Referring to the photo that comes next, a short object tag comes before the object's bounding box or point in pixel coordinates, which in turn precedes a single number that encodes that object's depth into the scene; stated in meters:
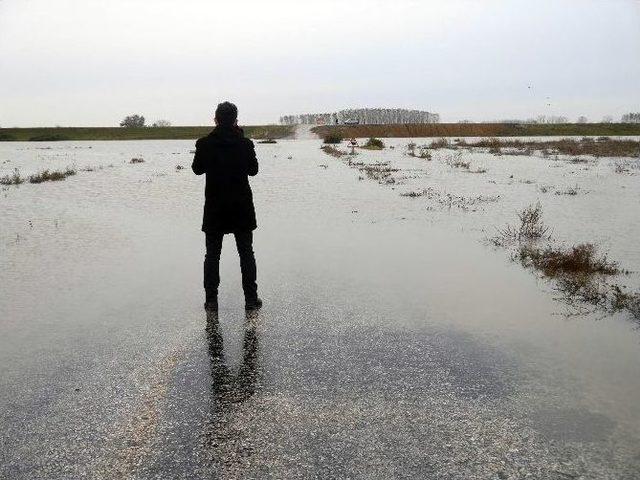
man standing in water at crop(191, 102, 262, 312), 5.79
